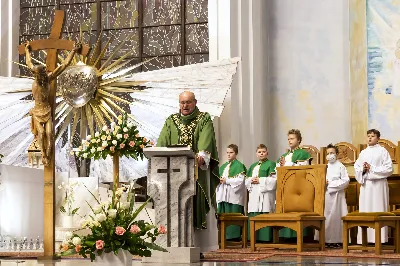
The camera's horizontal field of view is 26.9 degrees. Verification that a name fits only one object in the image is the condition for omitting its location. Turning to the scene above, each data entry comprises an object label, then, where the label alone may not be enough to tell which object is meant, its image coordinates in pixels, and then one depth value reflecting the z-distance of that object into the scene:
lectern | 8.17
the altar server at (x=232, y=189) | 12.09
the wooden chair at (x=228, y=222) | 10.81
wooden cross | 9.46
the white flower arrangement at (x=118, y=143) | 10.48
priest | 8.72
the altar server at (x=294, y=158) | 11.38
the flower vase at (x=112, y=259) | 6.95
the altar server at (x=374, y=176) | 10.92
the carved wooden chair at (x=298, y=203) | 9.91
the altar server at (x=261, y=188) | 11.75
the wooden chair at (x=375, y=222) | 9.33
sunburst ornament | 13.34
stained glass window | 14.85
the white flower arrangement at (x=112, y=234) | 6.85
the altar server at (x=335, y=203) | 11.62
